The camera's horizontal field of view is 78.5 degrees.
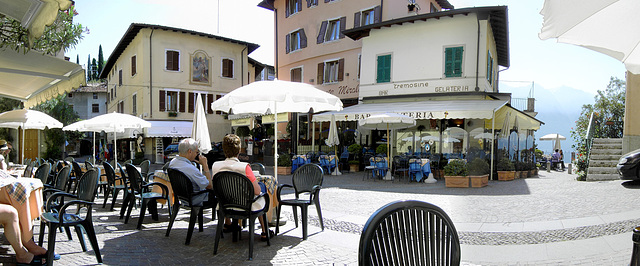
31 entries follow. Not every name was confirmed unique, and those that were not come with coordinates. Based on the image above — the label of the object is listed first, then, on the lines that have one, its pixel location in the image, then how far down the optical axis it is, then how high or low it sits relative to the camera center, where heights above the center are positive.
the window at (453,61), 16.23 +2.77
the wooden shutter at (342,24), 21.11 +5.55
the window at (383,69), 17.92 +2.67
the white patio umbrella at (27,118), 10.02 +0.10
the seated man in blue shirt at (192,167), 5.04 -0.56
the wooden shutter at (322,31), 21.95 +5.33
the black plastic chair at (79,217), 3.55 -0.94
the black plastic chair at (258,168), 6.15 -0.69
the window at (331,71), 20.92 +3.03
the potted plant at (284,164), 15.26 -1.54
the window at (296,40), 23.34 +5.23
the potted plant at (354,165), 16.19 -1.60
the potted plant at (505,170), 12.74 -1.38
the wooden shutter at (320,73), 22.09 +2.98
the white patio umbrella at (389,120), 12.37 +0.21
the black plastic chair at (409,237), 1.95 -0.58
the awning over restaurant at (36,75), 5.29 +0.72
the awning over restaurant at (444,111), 13.11 +0.61
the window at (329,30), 21.69 +5.33
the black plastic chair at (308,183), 5.23 -0.82
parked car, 8.54 -0.81
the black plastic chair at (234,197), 4.25 -0.80
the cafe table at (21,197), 3.63 -0.71
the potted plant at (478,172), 10.73 -1.26
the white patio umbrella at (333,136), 15.17 -0.41
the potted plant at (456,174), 10.75 -1.28
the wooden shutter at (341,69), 20.84 +3.04
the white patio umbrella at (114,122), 9.59 +0.02
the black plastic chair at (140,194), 5.49 -1.04
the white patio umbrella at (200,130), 7.67 -0.11
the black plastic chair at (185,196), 4.71 -0.89
